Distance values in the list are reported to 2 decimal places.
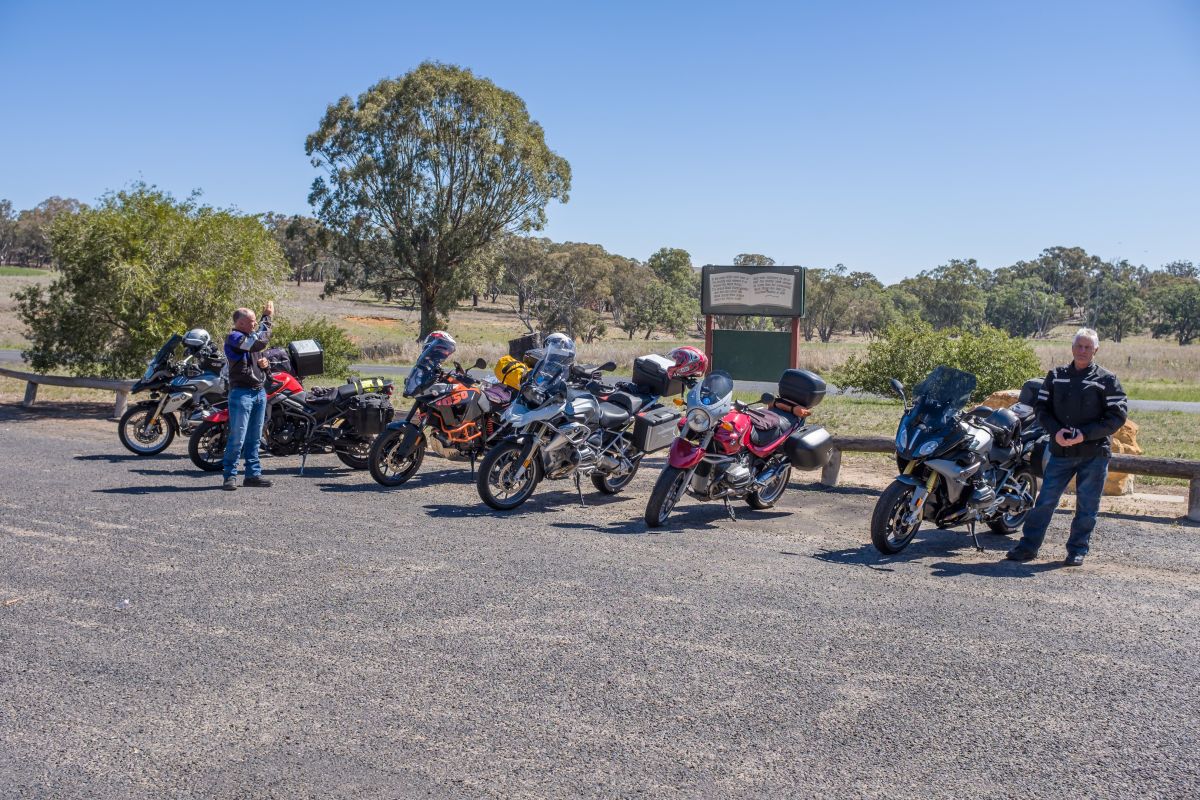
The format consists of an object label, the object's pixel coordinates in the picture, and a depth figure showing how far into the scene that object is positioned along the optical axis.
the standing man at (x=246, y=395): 9.75
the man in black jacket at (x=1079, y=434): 7.38
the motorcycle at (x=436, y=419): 10.12
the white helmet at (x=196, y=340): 11.76
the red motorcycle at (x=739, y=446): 8.64
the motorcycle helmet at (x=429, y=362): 10.23
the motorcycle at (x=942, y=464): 7.65
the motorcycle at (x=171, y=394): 11.57
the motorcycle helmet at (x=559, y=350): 9.56
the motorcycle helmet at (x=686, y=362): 10.37
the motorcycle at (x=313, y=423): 10.89
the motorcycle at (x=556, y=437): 9.11
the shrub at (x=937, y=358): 19.42
